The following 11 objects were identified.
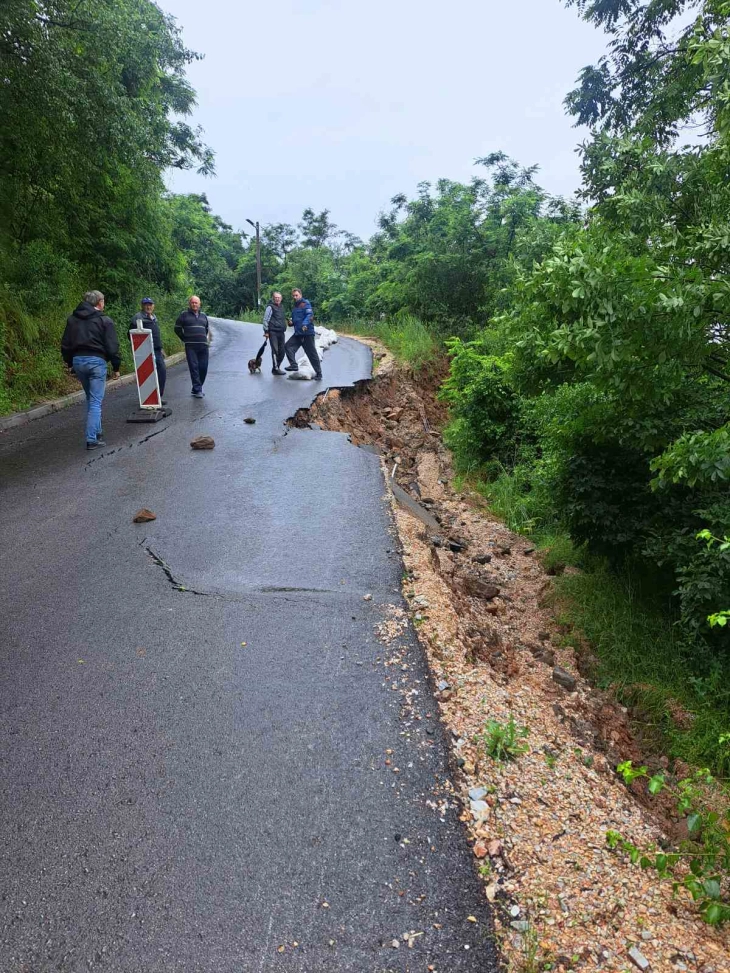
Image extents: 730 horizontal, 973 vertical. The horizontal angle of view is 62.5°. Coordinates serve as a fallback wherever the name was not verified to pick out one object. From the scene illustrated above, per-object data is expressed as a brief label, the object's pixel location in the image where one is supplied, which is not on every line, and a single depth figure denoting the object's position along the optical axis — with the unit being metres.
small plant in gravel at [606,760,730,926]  2.18
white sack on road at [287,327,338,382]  12.78
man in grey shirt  12.79
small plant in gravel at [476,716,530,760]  2.92
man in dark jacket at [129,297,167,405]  9.75
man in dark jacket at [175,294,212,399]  10.55
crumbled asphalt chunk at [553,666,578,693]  4.29
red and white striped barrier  9.32
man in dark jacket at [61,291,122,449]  7.68
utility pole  45.84
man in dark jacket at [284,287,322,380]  12.33
